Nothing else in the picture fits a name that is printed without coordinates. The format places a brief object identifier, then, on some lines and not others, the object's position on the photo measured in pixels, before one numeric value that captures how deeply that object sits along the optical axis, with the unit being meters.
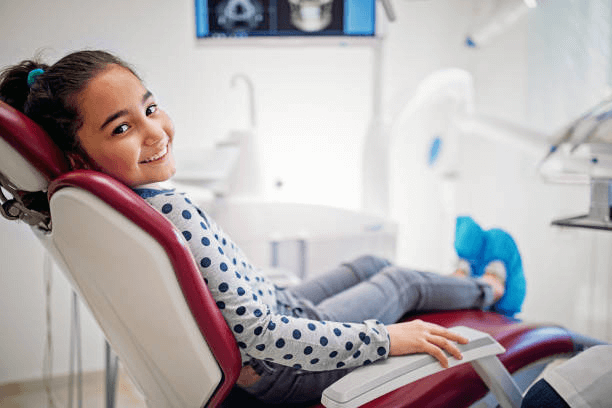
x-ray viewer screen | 1.89
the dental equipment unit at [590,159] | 1.18
